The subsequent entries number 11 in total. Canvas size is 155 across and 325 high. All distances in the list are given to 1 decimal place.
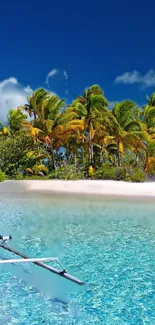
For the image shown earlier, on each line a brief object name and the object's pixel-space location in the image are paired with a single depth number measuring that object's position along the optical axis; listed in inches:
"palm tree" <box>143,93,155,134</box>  1273.6
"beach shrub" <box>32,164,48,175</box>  1190.9
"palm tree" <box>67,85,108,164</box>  1170.0
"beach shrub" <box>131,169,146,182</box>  1034.7
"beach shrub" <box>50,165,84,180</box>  1077.6
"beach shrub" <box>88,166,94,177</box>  1118.3
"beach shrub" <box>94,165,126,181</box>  1053.8
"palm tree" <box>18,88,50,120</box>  1192.8
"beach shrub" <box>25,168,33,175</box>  1185.4
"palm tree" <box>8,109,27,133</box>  1369.3
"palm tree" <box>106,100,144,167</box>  1123.9
